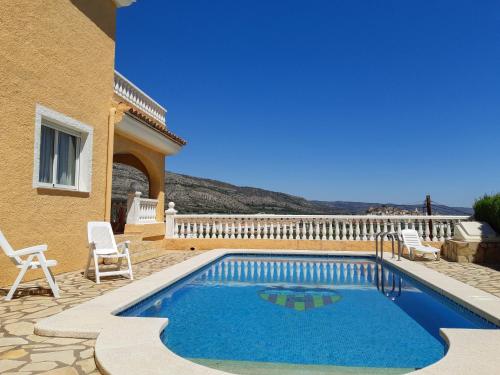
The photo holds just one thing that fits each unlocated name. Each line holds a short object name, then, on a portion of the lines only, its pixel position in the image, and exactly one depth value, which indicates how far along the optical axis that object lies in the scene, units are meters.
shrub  10.78
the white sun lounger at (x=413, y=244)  10.46
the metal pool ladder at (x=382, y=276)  7.03
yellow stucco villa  6.38
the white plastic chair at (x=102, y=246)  6.97
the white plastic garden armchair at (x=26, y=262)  5.28
